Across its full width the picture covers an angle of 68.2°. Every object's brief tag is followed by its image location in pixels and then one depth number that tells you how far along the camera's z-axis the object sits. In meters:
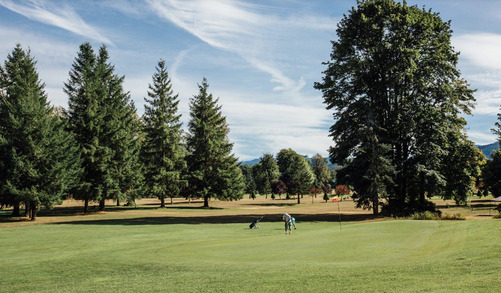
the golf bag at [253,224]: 31.19
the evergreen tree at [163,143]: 60.66
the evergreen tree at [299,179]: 88.81
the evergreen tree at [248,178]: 117.99
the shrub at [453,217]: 29.85
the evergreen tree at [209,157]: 63.69
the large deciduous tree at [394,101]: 37.88
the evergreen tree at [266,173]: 115.31
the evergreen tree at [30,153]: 38.38
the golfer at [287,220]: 25.93
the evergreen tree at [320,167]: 148.88
